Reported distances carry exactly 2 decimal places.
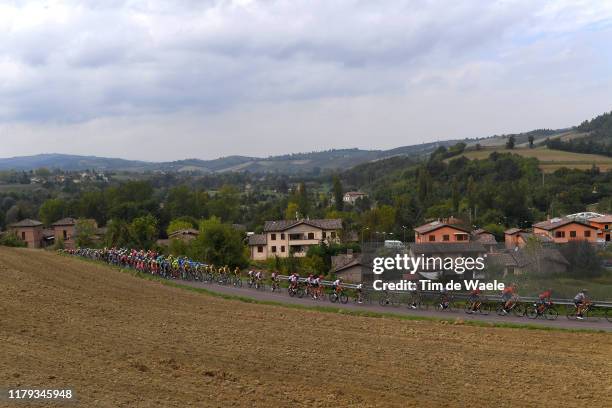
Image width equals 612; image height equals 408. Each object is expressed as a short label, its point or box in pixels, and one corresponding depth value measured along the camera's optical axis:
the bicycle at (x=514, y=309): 25.42
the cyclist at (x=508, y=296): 25.53
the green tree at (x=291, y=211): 100.75
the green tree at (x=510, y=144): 157.75
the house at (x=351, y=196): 155.81
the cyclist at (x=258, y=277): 31.14
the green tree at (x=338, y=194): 111.71
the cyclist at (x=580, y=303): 24.30
